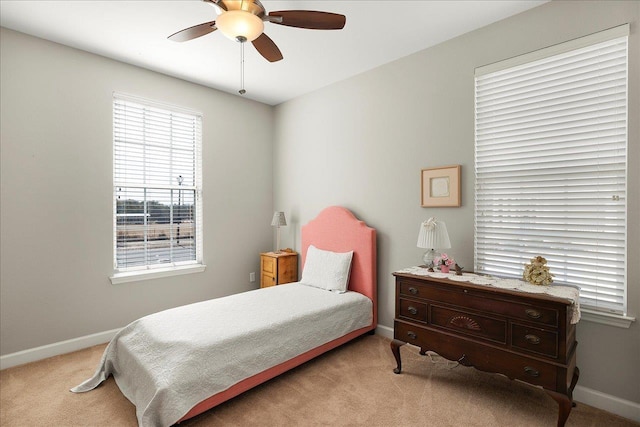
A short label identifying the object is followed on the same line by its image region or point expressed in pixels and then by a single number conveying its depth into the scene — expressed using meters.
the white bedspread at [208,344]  1.85
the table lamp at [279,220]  4.10
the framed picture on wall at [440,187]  2.72
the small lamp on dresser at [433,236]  2.53
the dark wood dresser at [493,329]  1.82
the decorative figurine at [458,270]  2.41
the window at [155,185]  3.29
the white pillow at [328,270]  3.27
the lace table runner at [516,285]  1.85
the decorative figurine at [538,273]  2.10
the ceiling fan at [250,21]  1.69
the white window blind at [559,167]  2.05
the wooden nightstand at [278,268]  3.99
